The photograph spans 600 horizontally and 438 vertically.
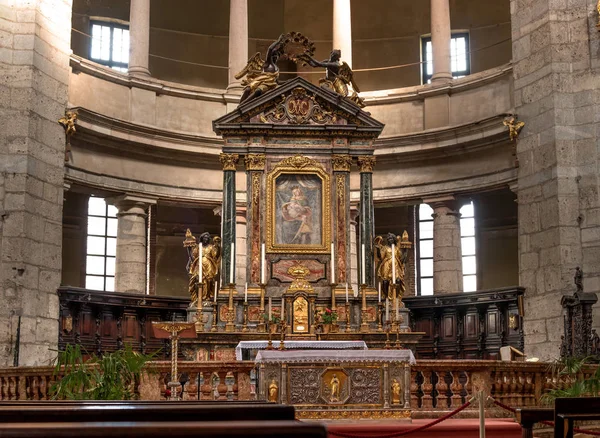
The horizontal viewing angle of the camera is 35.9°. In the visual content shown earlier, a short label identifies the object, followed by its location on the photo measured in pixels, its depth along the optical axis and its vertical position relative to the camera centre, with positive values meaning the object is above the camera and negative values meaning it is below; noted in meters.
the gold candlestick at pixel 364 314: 16.00 +0.55
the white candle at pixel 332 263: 16.59 +1.47
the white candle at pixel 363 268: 16.44 +1.38
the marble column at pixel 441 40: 22.64 +7.42
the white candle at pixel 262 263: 15.81 +1.42
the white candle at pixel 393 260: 16.10 +1.49
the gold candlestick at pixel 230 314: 15.74 +0.53
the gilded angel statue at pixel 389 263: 16.27 +1.46
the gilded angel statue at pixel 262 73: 17.72 +5.23
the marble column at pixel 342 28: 22.31 +7.63
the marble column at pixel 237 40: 22.23 +7.36
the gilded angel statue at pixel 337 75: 17.94 +5.26
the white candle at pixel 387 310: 14.45 +0.55
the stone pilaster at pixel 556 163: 17.89 +3.65
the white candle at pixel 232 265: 16.53 +1.44
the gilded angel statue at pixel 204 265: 16.12 +1.41
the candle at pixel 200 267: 15.91 +1.33
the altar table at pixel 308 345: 14.06 +0.01
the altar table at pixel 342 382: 10.85 -0.42
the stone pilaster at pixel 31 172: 17.36 +3.37
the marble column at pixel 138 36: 21.98 +7.28
